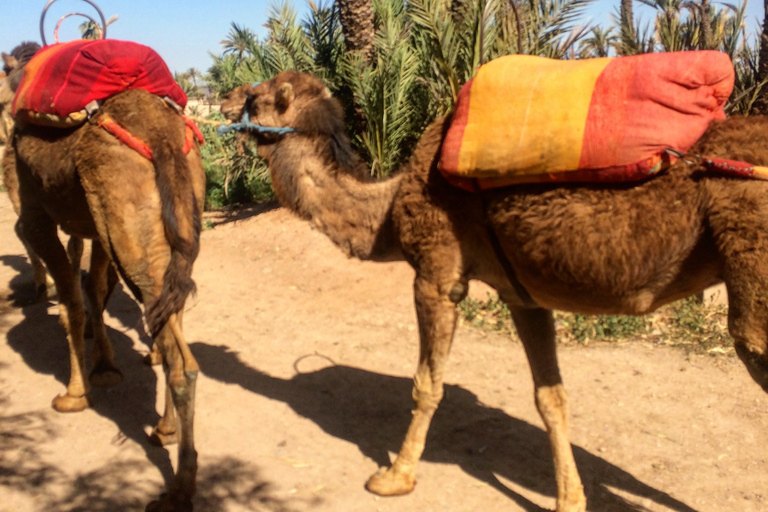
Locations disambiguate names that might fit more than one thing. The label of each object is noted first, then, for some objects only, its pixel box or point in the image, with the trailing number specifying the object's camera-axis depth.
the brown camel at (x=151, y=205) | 4.04
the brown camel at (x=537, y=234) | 2.86
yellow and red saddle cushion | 2.99
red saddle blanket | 4.36
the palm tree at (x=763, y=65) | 7.98
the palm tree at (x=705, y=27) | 8.28
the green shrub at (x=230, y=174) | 12.37
